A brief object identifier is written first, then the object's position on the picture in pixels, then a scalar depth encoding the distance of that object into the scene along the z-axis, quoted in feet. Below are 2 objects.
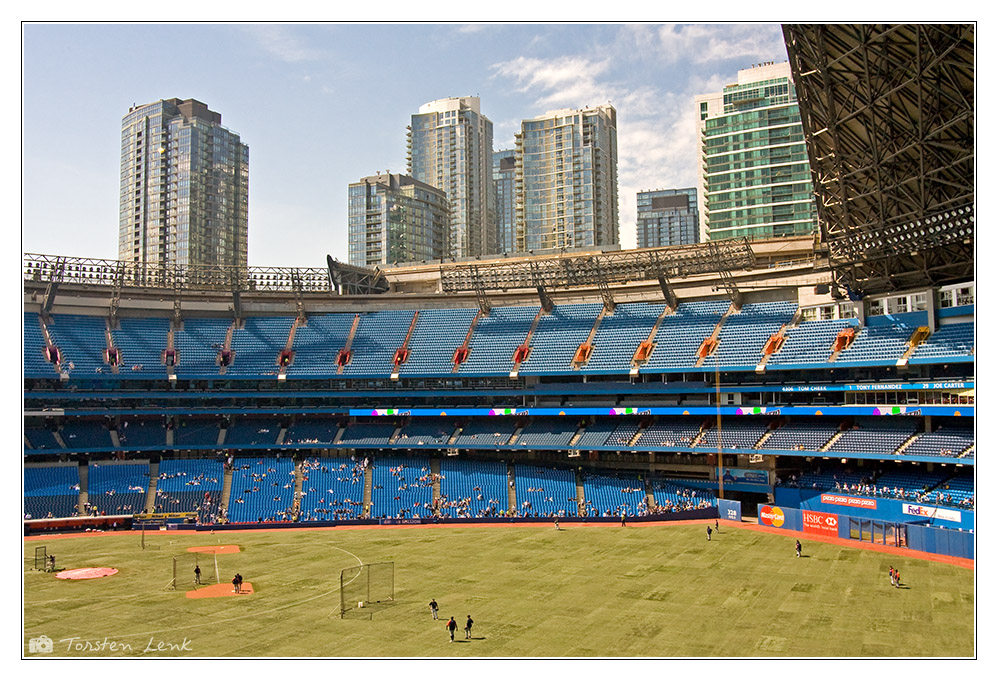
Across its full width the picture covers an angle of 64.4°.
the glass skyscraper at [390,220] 545.44
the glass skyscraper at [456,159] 636.89
